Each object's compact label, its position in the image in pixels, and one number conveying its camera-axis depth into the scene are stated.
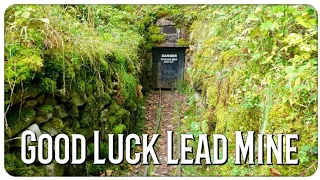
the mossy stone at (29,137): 2.88
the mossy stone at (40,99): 3.22
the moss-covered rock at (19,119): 2.84
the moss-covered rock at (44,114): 3.24
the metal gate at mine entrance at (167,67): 14.66
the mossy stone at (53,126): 3.32
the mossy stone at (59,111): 3.58
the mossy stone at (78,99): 4.00
